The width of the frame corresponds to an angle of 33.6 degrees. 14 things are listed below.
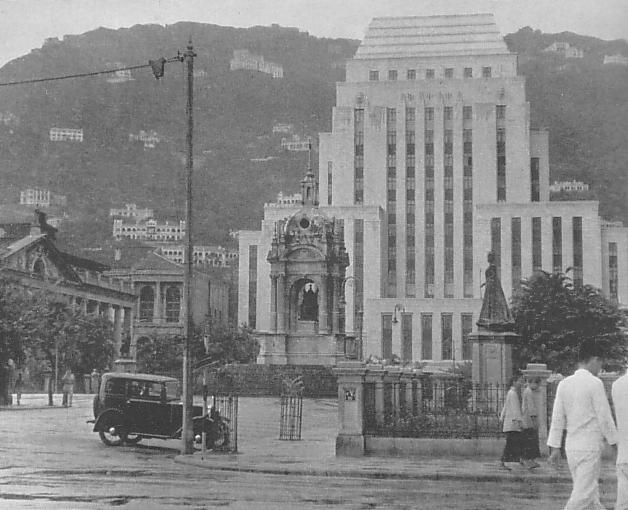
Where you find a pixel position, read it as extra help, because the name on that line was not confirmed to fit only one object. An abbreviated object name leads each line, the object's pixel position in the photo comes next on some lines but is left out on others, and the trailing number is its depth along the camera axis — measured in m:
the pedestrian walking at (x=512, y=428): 19.88
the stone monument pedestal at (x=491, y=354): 31.78
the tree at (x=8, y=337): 46.34
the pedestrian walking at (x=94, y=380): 63.86
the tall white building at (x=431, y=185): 107.88
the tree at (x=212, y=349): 81.94
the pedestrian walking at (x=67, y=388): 49.81
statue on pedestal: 32.34
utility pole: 23.23
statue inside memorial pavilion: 60.62
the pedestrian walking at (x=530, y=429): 19.78
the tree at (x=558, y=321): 51.22
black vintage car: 26.31
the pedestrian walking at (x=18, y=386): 51.87
